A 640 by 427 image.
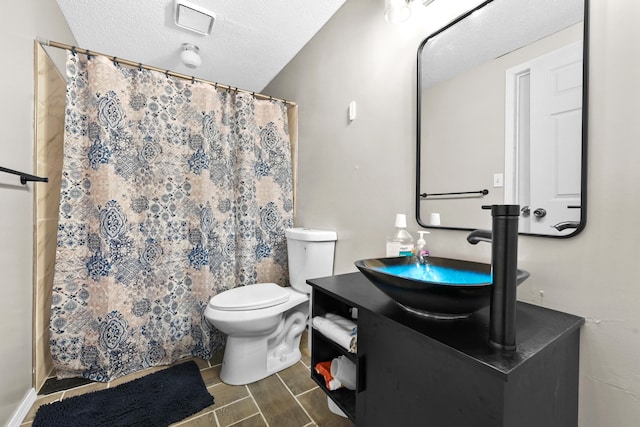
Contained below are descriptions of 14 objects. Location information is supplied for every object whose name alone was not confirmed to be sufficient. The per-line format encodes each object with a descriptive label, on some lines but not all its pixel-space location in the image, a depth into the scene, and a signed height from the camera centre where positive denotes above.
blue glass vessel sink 0.62 -0.21
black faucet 0.55 -0.13
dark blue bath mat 1.25 -0.99
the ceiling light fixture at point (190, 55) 1.99 +1.16
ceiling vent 1.61 +1.23
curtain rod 1.42 +0.88
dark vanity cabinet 0.54 -0.37
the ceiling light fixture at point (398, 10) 1.15 +0.87
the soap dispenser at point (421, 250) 1.08 -0.16
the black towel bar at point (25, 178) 1.12 +0.15
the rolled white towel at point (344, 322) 1.03 -0.45
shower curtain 1.51 -0.01
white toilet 1.46 -0.58
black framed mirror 0.76 +0.32
